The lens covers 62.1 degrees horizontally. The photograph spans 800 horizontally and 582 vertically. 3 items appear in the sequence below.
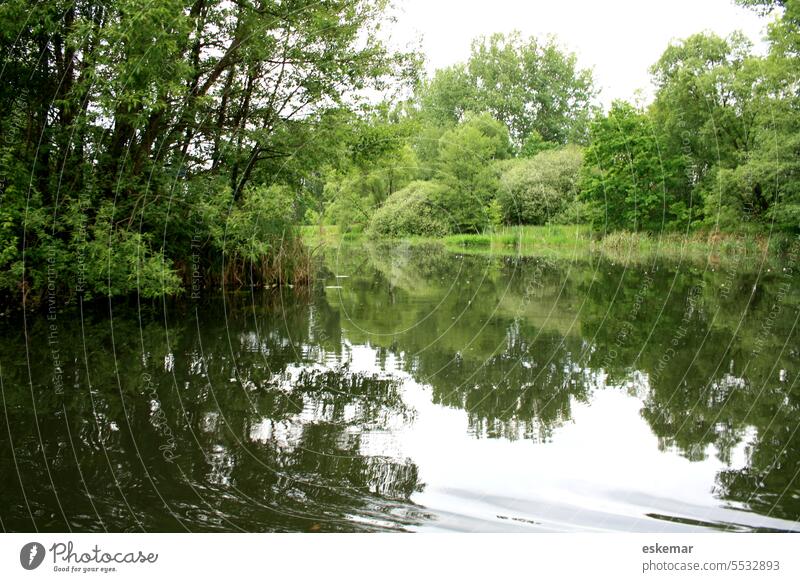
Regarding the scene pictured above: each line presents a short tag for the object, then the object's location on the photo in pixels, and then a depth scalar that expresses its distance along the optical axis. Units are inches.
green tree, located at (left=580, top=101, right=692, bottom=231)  971.4
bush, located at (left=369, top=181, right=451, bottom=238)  1013.2
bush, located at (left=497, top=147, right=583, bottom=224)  960.3
